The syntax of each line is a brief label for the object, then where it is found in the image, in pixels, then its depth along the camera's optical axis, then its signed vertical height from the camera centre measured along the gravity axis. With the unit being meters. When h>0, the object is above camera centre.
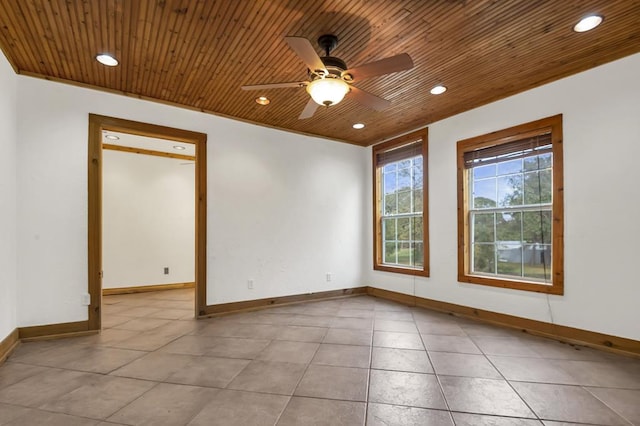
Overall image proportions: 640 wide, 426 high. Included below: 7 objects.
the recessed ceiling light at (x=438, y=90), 3.56 +1.47
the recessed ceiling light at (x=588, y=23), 2.39 +1.52
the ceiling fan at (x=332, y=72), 2.24 +1.12
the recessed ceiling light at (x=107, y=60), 2.94 +1.52
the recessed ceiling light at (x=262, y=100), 3.80 +1.45
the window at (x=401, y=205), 4.87 +0.19
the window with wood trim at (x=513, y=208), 3.40 +0.09
